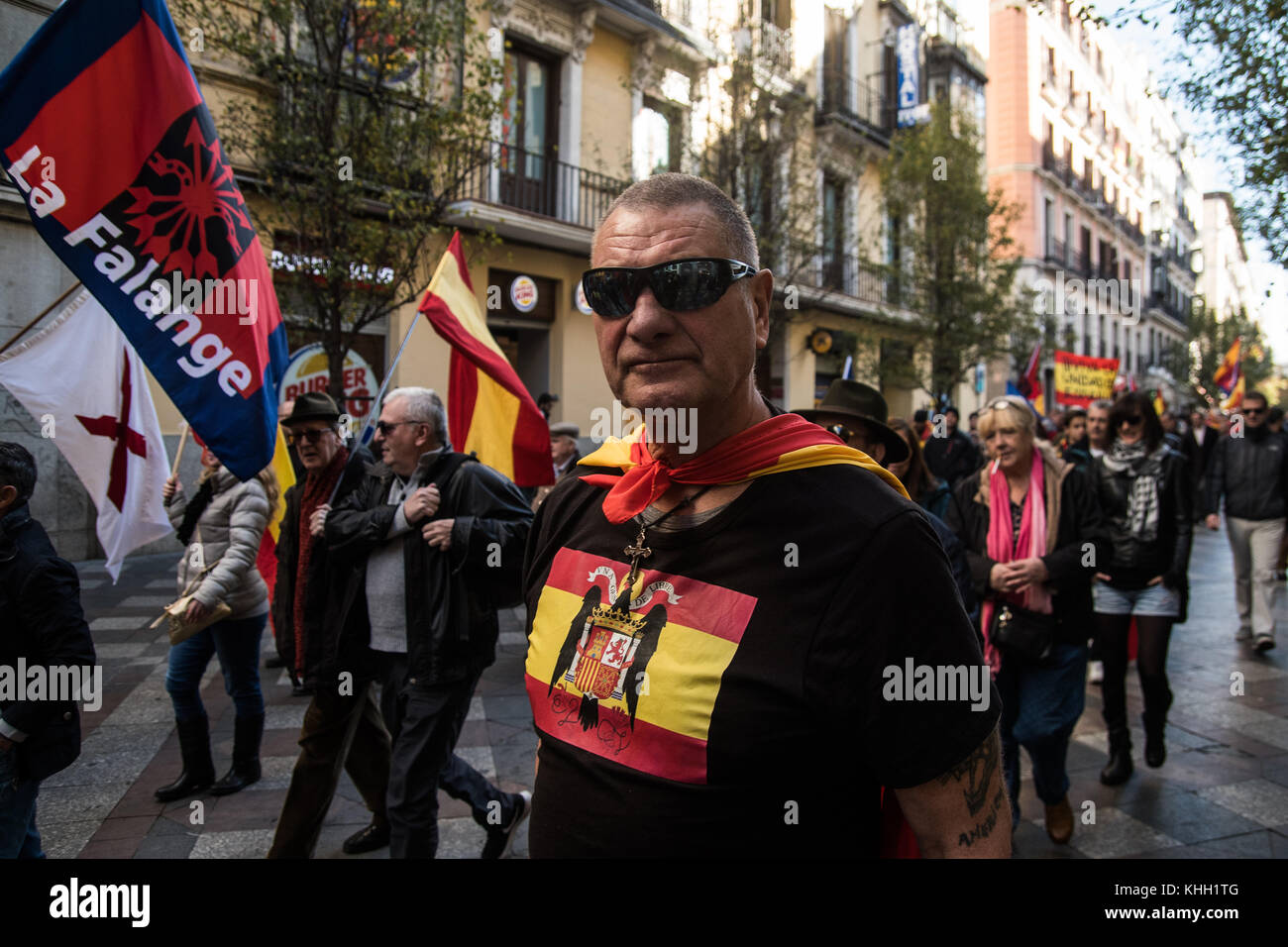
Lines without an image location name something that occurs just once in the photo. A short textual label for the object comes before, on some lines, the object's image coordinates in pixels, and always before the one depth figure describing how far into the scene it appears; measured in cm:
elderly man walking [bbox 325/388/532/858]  331
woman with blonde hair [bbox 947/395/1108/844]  365
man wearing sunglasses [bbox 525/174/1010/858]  128
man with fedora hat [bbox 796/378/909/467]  343
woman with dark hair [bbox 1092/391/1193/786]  459
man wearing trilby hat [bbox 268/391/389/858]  343
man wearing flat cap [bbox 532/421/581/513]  810
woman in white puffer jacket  416
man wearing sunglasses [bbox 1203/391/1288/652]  718
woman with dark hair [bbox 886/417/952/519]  409
